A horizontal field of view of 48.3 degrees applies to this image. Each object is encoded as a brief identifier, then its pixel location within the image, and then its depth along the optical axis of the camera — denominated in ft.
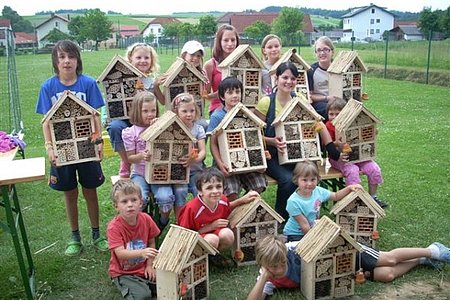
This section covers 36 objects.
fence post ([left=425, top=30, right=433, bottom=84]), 65.56
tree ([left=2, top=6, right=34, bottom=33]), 273.50
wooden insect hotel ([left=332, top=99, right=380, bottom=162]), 16.78
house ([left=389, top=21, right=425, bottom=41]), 189.88
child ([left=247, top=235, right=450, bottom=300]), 12.28
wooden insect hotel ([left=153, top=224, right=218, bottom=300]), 11.83
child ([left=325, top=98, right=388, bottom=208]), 17.34
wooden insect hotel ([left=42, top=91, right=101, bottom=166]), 14.60
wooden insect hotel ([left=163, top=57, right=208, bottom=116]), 16.83
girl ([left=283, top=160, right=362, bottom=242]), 14.83
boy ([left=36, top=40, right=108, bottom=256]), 14.93
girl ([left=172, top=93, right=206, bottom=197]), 15.38
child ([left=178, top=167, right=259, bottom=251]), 13.97
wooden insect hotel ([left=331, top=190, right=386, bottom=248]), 15.21
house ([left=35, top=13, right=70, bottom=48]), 288.92
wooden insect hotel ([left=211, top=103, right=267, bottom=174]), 15.61
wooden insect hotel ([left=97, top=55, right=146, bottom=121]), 16.39
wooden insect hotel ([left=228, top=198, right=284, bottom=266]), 14.90
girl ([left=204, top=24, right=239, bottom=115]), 19.08
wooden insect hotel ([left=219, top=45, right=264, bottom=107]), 17.74
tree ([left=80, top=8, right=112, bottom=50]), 219.94
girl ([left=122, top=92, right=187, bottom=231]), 15.12
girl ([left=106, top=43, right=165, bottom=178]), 16.34
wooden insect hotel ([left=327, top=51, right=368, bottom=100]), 18.74
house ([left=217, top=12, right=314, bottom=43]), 220.43
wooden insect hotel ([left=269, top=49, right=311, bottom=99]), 18.51
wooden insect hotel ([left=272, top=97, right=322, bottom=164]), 16.38
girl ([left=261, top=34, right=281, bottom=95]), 19.20
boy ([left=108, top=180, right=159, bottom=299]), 13.00
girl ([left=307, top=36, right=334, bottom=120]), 19.71
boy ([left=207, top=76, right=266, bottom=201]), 16.19
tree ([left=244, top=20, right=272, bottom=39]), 160.35
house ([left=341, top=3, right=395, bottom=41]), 266.18
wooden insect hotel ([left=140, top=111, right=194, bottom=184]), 14.56
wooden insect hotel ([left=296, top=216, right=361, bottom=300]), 12.79
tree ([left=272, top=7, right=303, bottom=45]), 166.91
